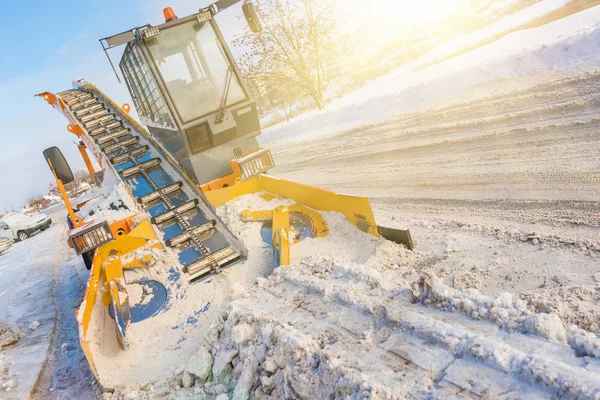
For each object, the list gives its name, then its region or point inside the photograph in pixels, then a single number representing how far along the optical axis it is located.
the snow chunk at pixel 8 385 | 4.41
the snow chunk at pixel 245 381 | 2.91
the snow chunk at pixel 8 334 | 5.53
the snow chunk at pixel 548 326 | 2.24
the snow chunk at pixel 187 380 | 3.40
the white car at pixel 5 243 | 16.95
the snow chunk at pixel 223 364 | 3.28
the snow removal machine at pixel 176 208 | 4.23
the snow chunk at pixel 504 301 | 2.58
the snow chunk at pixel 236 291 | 4.18
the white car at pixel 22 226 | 18.52
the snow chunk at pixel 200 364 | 3.37
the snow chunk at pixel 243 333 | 3.30
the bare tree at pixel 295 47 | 18.28
